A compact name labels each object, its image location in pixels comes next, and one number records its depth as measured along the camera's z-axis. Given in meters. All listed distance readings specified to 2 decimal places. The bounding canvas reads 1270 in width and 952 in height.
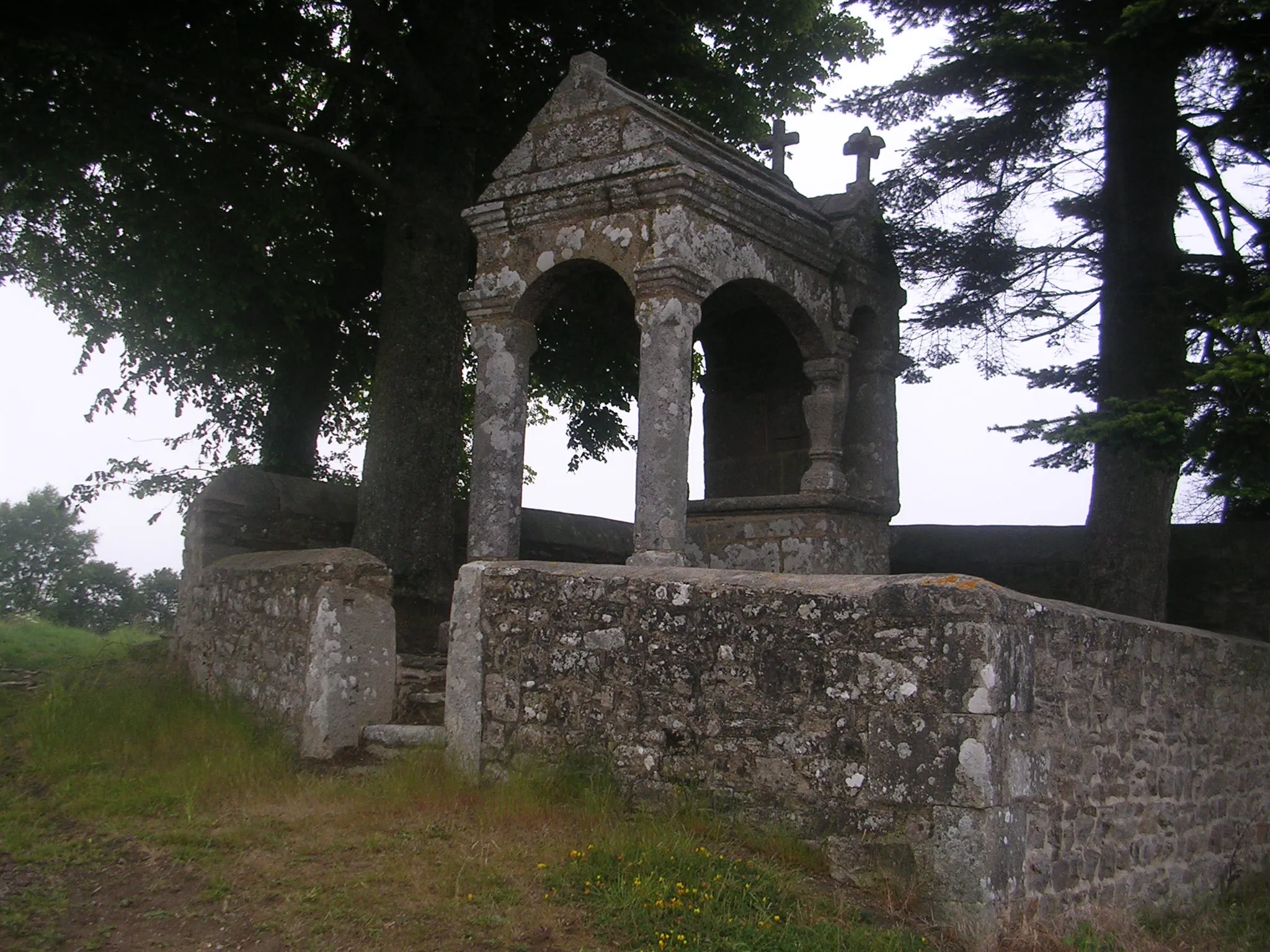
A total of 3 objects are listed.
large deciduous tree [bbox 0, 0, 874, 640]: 10.09
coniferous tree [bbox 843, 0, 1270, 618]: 8.17
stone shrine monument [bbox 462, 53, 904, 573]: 8.16
